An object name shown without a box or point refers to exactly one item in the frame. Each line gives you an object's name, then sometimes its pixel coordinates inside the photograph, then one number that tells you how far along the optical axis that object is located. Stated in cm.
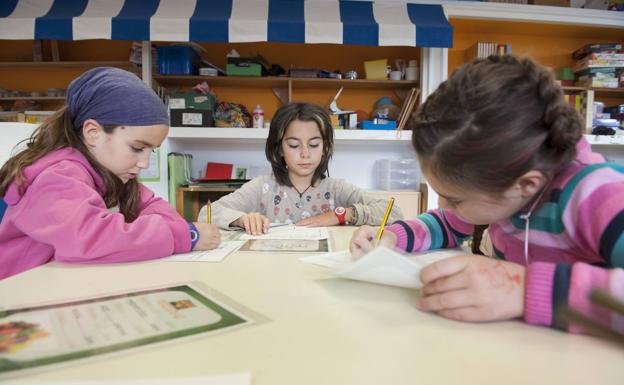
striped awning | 267
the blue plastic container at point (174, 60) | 296
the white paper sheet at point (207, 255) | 74
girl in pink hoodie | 71
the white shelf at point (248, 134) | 291
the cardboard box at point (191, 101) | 293
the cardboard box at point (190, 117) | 294
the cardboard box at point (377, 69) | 312
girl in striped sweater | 41
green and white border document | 34
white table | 31
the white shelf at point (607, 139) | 306
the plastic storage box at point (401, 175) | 318
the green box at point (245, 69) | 302
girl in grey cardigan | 163
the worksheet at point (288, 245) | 84
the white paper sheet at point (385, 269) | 44
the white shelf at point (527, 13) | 300
